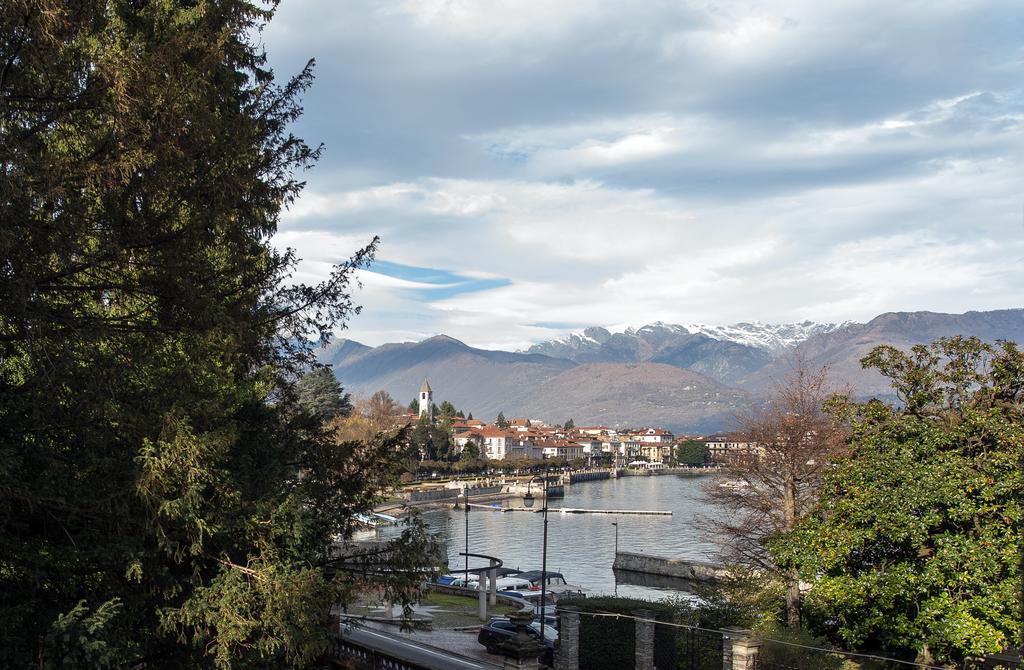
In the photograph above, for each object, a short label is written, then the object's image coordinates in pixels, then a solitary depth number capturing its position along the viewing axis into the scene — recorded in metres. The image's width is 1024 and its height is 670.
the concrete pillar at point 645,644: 20.77
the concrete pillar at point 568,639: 21.02
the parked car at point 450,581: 44.19
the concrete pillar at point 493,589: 33.56
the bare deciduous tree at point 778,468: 28.86
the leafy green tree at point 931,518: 14.32
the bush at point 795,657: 17.27
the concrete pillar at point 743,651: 15.94
